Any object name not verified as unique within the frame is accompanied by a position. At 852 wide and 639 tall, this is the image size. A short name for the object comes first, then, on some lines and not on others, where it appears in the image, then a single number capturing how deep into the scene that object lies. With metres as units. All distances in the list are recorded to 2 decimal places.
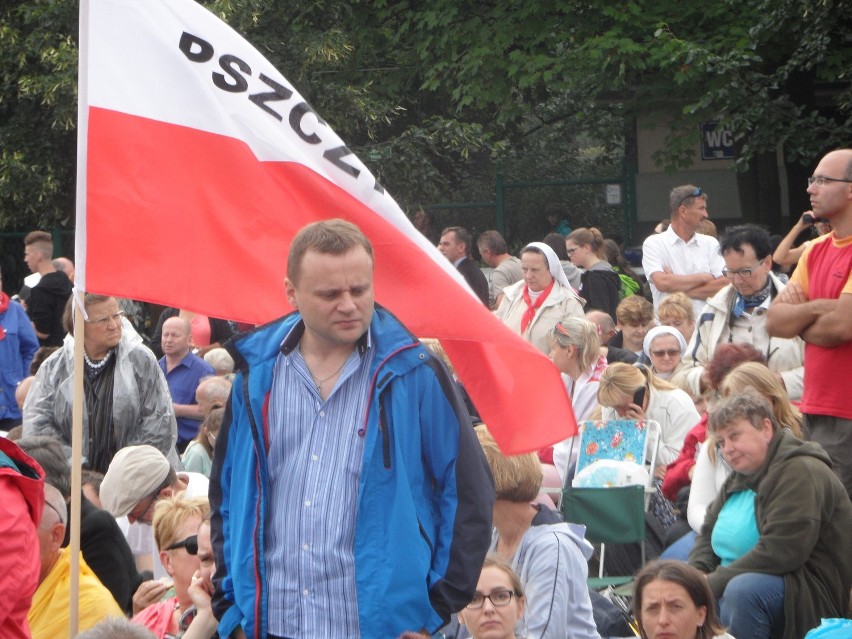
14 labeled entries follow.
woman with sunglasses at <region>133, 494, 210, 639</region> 10.00
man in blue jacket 6.53
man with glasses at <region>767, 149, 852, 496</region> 11.68
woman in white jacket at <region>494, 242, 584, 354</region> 20.05
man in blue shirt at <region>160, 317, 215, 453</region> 19.76
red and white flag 9.18
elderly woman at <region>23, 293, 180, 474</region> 14.93
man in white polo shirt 20.91
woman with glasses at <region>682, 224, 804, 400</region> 16.62
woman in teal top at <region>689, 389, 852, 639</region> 11.61
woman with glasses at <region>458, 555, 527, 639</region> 9.41
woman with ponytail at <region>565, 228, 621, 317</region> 23.72
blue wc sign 38.73
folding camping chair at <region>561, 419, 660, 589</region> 14.00
